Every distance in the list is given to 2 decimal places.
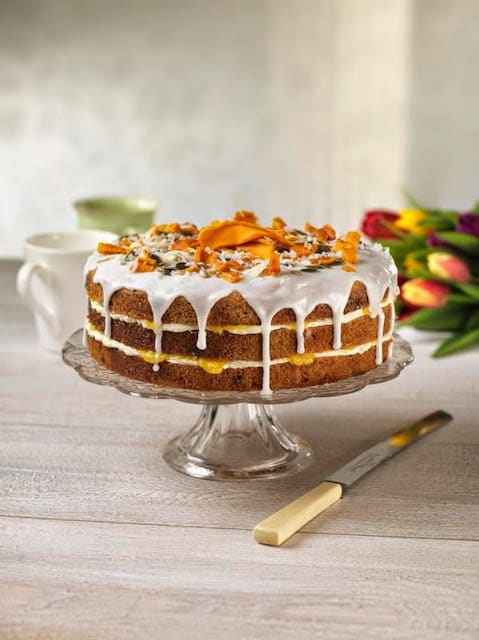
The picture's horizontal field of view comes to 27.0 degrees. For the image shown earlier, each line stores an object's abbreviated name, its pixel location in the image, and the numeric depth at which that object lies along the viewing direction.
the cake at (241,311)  1.16
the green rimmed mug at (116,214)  2.05
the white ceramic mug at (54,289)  1.72
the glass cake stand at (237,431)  1.18
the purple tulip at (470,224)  1.83
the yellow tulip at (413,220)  1.94
